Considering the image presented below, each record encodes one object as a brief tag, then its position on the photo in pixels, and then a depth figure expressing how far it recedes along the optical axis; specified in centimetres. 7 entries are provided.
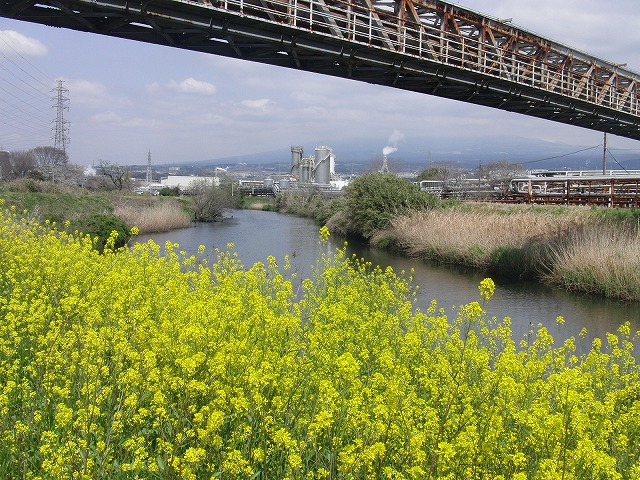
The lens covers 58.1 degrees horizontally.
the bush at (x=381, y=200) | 2928
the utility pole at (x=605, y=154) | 3456
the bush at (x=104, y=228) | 2209
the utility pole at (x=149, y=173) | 10054
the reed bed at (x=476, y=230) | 2036
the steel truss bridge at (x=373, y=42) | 999
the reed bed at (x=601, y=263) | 1463
